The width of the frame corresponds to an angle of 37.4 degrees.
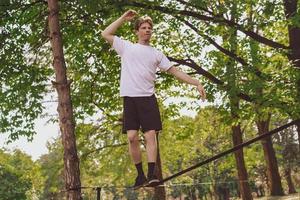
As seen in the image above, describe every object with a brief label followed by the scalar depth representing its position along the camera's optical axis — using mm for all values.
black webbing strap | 4672
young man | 5059
